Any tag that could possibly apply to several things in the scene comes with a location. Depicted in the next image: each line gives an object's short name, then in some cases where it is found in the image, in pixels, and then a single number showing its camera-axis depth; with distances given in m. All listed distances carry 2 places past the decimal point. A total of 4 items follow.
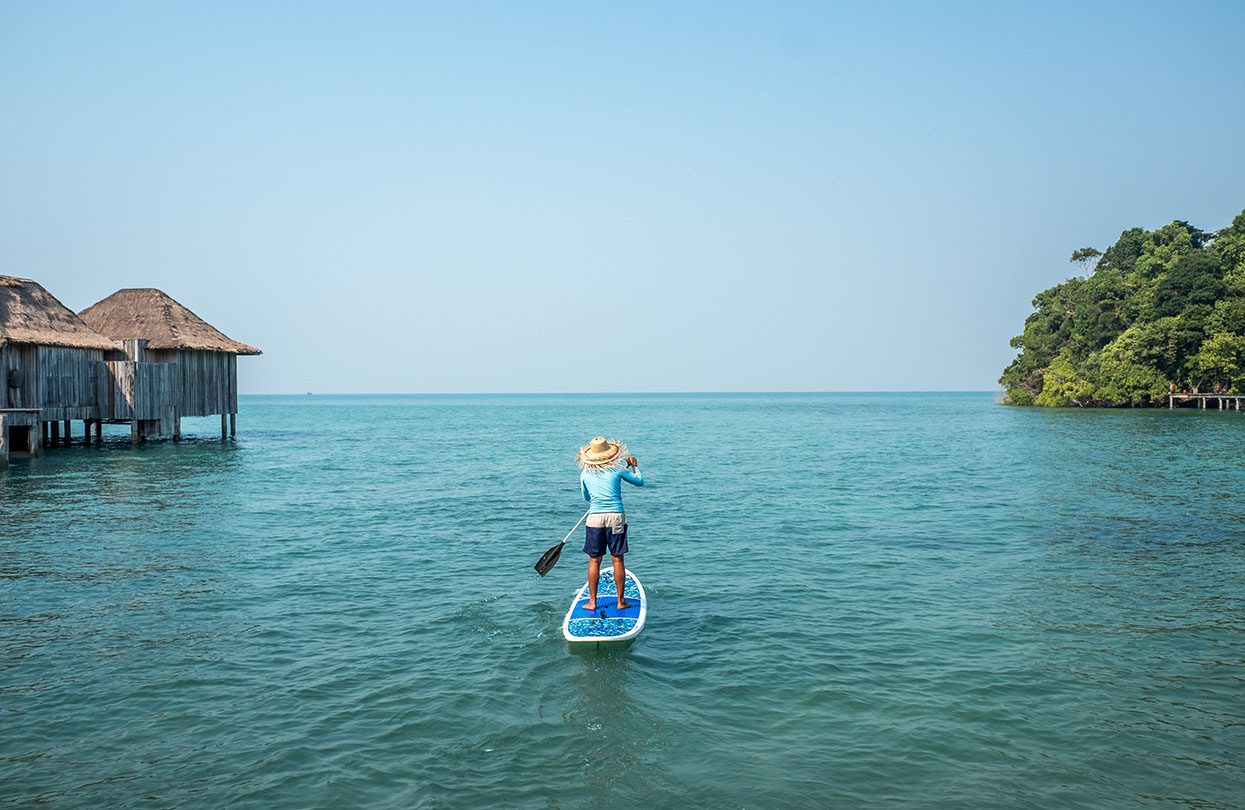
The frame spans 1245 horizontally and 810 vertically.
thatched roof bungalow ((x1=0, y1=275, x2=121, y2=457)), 34.12
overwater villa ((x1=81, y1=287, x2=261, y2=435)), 40.43
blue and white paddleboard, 10.23
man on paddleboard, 10.68
